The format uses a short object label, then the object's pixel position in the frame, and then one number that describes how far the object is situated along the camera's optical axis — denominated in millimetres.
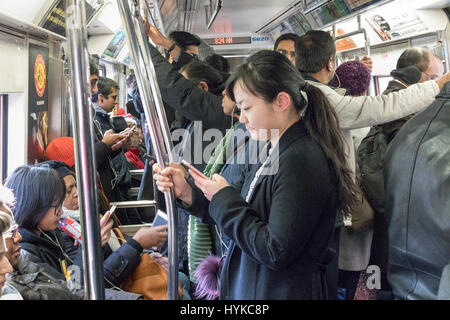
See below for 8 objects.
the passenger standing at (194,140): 2217
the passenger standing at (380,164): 2109
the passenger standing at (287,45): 3004
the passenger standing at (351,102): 1888
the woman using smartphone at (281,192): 1201
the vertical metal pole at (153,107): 1282
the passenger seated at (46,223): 1791
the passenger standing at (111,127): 3743
